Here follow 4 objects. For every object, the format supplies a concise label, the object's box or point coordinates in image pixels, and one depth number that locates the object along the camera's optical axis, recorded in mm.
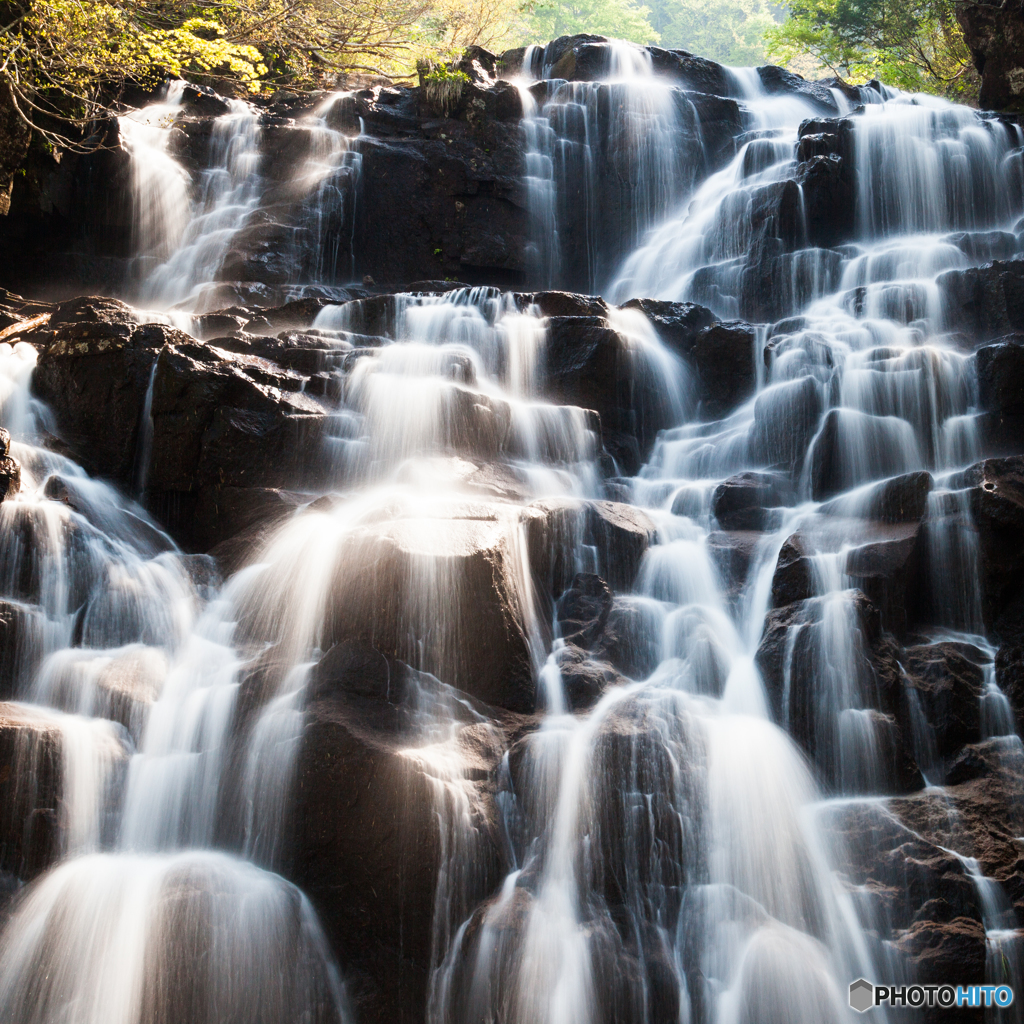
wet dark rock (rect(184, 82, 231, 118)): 15195
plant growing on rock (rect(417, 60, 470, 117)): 15656
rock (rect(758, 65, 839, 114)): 17906
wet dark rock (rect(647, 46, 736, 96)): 18156
